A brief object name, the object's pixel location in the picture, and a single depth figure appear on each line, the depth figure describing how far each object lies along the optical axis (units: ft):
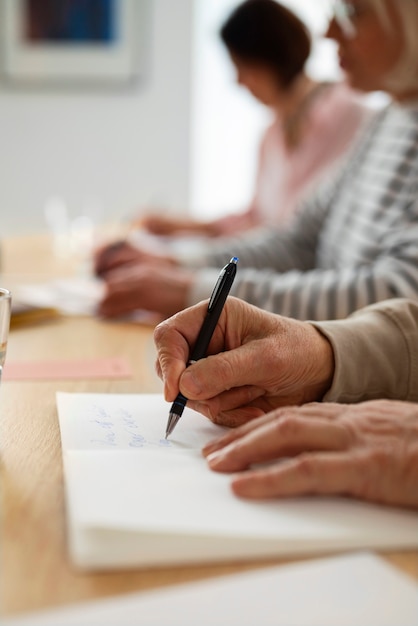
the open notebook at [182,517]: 1.52
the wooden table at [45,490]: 1.41
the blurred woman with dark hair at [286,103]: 7.43
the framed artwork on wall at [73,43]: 12.46
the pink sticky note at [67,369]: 2.92
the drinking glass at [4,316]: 2.09
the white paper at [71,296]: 4.25
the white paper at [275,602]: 1.30
